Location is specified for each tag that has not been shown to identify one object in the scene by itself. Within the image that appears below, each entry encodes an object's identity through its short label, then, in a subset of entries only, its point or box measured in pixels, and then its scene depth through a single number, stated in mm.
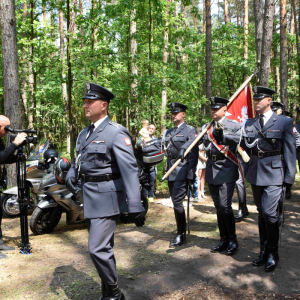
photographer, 4766
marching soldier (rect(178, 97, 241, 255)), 4852
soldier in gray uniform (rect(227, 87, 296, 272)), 4266
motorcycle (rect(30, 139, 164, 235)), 5898
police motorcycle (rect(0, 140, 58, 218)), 7121
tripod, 5039
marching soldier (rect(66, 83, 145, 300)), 3211
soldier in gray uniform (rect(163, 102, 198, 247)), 5336
